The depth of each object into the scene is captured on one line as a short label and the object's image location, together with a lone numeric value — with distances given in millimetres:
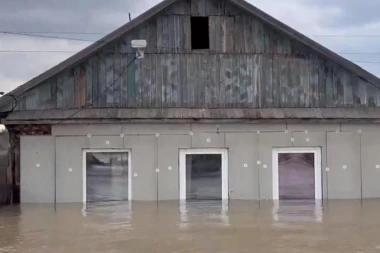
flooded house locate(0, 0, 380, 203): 14102
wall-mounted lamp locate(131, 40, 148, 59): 13984
